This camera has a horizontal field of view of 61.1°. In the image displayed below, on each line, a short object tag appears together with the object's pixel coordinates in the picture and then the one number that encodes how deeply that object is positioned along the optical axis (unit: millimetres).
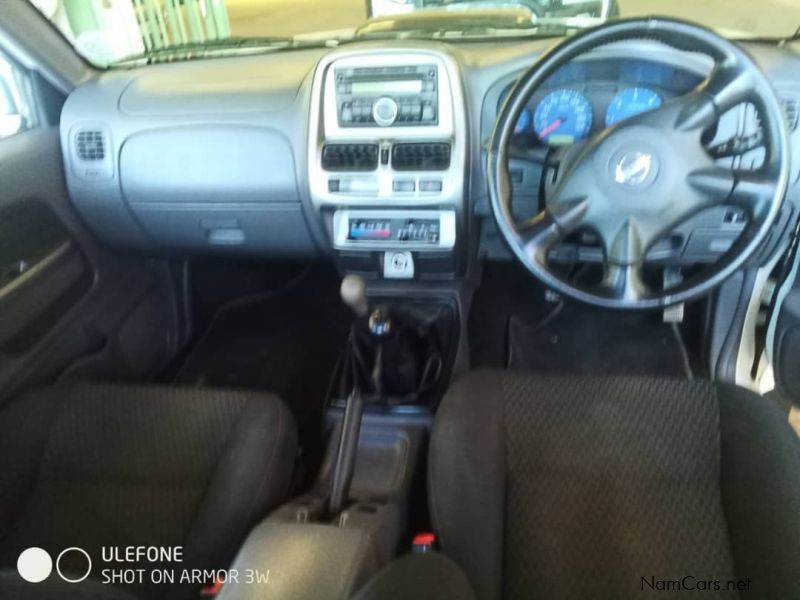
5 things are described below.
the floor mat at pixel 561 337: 1711
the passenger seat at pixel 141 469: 1058
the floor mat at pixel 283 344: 1815
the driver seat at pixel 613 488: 948
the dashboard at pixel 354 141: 1187
